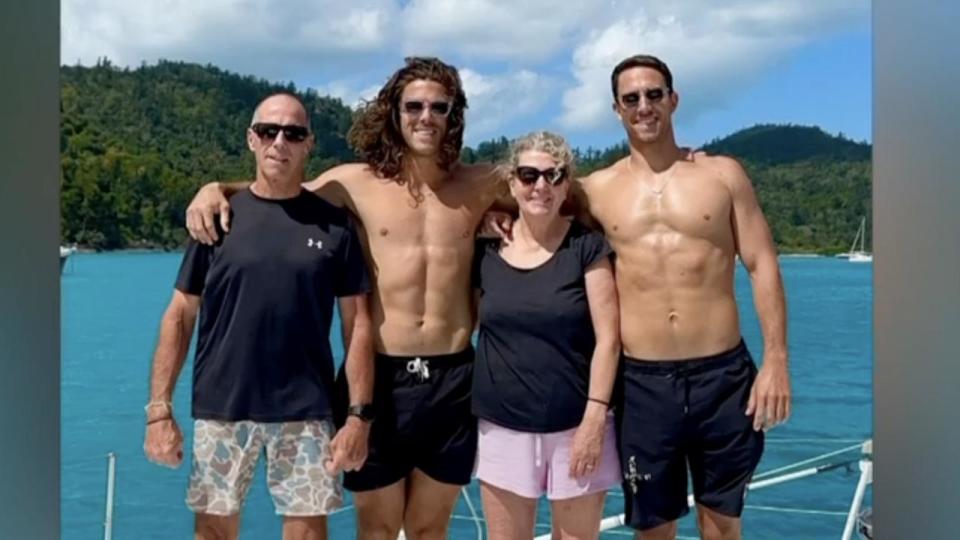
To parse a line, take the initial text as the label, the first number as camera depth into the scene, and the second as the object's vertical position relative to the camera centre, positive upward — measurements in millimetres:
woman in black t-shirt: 2596 -260
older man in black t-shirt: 2539 -229
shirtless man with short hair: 2682 -182
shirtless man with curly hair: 2744 -112
